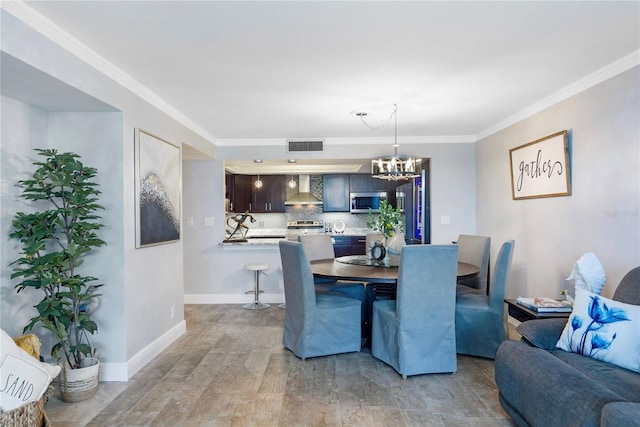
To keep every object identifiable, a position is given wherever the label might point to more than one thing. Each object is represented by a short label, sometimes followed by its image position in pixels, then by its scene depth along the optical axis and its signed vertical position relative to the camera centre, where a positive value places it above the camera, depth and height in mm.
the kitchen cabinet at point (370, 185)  7098 +559
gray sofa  1388 -760
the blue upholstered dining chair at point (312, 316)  3062 -860
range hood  7172 +373
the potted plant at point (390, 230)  3545 -160
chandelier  3486 +446
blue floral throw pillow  1844 -626
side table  2527 -712
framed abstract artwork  2934 +241
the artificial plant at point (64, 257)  2244 -241
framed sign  3059 +401
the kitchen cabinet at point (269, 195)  7312 +408
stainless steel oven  7445 -242
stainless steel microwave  7090 +256
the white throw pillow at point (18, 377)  1688 -752
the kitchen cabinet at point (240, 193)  7055 +452
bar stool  4728 -942
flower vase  3662 -289
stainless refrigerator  5055 +100
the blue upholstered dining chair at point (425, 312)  2654 -723
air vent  4922 +934
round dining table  2914 -489
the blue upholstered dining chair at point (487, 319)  2961 -872
